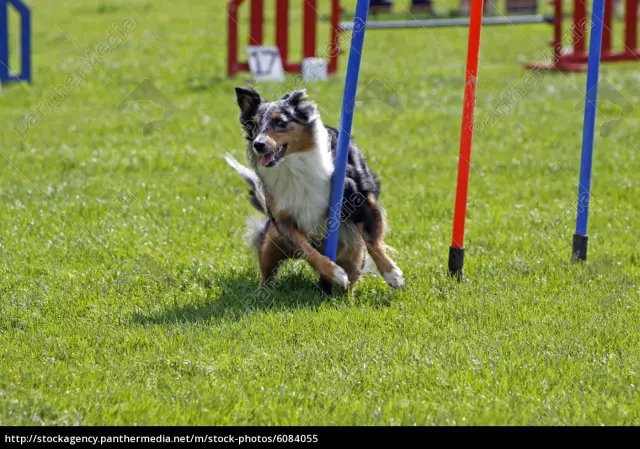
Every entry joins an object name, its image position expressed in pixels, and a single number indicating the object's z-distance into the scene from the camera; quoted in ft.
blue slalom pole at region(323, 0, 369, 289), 18.15
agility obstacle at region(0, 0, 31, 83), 47.26
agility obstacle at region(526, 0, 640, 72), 51.72
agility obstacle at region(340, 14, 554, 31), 49.16
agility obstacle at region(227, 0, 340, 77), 47.88
